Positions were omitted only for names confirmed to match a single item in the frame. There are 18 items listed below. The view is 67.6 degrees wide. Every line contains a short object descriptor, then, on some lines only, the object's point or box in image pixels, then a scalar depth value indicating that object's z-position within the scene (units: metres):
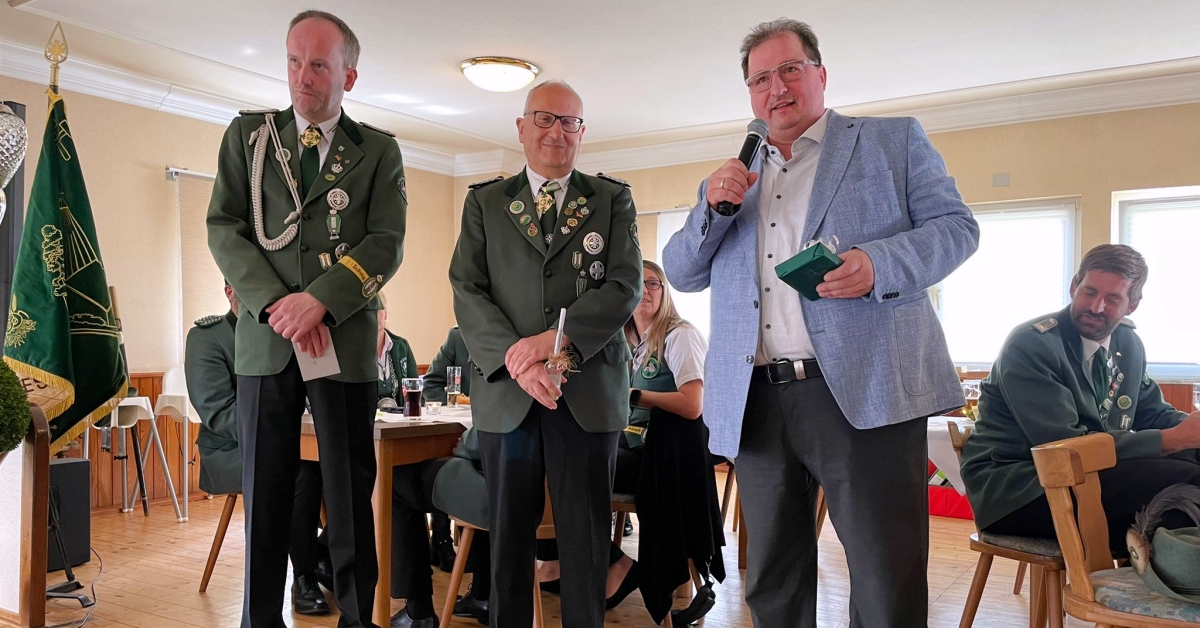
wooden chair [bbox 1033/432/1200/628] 1.64
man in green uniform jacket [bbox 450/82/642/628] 2.00
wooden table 2.49
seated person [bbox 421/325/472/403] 4.10
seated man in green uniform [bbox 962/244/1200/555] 2.14
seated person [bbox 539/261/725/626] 2.78
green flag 2.49
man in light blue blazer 1.52
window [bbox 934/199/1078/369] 6.01
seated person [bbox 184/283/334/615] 2.99
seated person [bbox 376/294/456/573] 3.63
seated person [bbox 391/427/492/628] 2.63
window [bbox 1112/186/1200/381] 5.63
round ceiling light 5.13
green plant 1.43
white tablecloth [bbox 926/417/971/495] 3.01
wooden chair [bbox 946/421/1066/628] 2.13
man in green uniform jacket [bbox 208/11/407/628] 1.84
